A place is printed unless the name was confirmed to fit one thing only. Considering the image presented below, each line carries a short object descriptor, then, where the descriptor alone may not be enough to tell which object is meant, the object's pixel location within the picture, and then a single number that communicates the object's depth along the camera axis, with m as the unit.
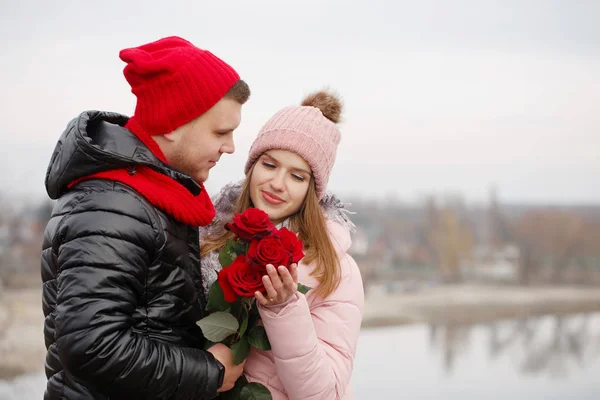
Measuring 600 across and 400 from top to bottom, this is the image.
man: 1.43
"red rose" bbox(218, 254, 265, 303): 1.60
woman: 1.72
